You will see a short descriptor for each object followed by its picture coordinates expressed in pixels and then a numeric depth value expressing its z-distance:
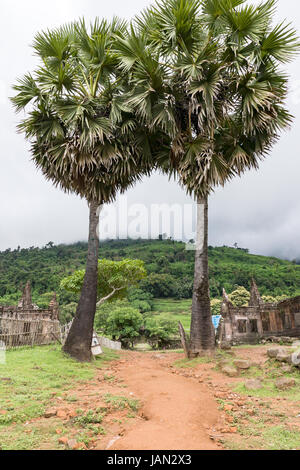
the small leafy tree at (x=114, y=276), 18.48
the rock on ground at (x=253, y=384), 6.21
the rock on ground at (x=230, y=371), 7.51
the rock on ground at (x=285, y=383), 6.10
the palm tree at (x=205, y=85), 9.27
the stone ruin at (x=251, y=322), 17.92
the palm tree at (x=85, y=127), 9.92
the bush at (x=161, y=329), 26.81
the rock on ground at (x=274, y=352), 7.56
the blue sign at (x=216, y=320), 22.27
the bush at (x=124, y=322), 22.86
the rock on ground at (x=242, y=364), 7.63
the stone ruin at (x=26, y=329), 11.44
